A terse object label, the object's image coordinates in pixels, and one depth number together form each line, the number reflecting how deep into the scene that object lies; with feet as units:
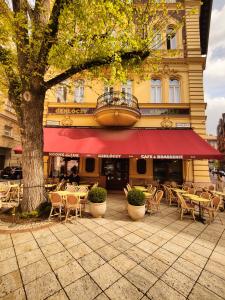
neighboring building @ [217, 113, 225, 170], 184.85
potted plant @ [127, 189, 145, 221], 22.00
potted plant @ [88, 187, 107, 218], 22.41
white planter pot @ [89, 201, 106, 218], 22.39
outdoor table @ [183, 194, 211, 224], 23.25
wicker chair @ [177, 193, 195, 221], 23.71
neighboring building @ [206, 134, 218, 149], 292.81
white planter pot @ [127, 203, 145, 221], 21.95
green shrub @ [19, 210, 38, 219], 20.49
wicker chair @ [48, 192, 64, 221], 21.06
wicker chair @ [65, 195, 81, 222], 21.56
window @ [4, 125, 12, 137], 78.42
